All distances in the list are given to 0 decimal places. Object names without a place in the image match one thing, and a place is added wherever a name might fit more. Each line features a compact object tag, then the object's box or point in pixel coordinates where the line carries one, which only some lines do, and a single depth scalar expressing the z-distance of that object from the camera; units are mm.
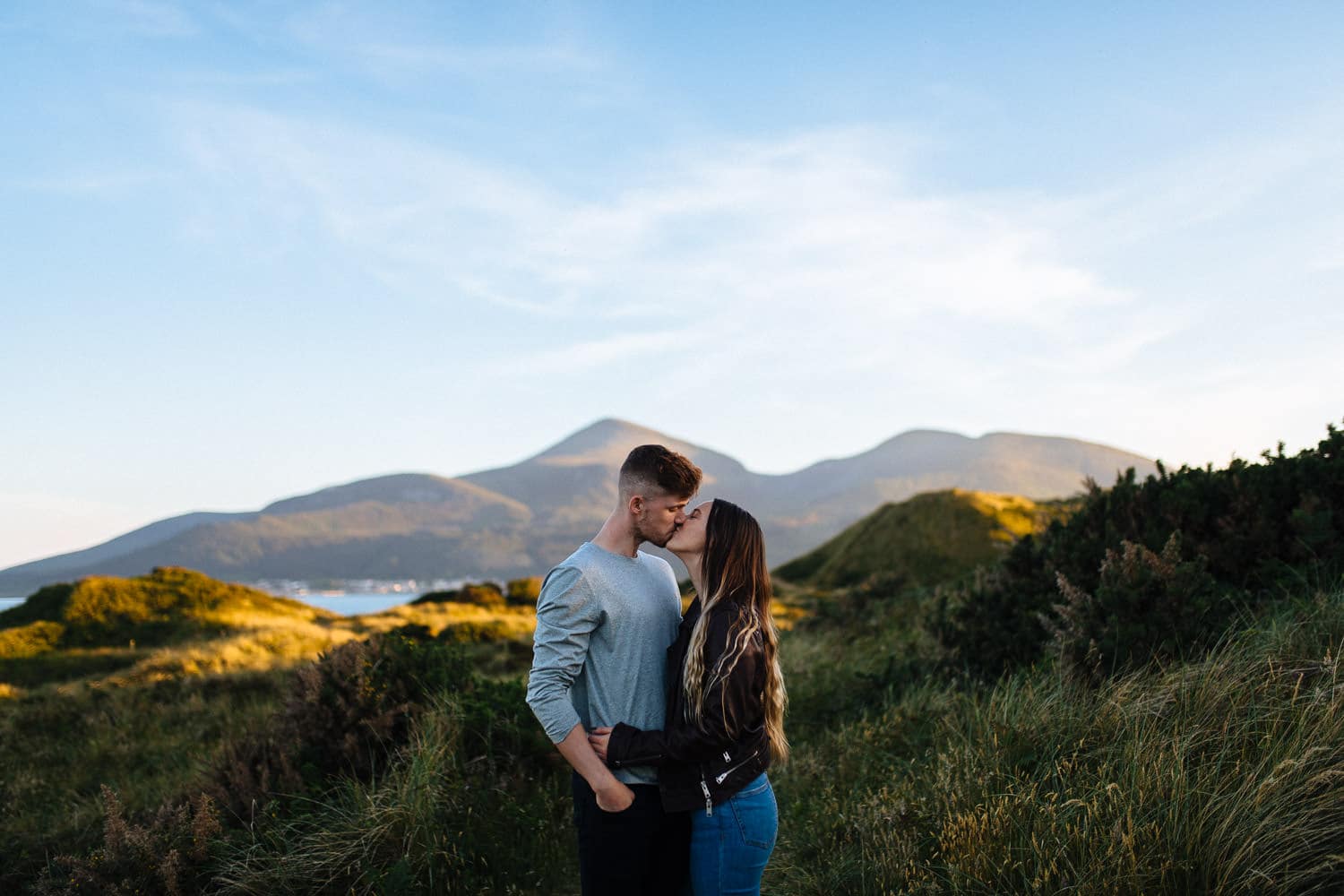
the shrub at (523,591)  26359
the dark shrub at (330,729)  5789
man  3090
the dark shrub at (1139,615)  5773
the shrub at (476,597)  24969
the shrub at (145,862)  4809
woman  3043
